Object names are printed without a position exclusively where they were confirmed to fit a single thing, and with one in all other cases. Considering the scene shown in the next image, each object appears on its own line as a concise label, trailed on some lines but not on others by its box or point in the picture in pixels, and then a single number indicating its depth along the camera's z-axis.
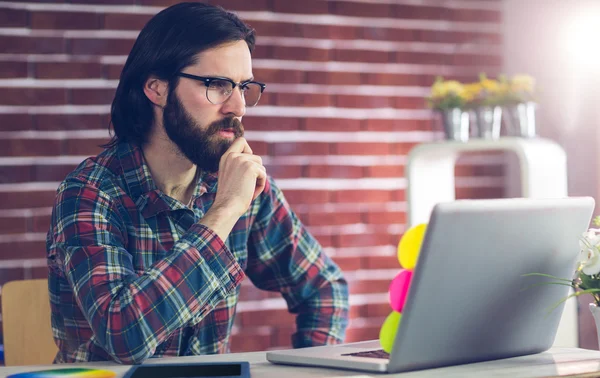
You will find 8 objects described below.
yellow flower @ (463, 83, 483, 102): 3.42
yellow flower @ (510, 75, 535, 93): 3.38
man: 2.22
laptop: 2.02
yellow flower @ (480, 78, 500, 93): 3.41
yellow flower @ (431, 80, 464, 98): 3.43
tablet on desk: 2.08
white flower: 2.13
